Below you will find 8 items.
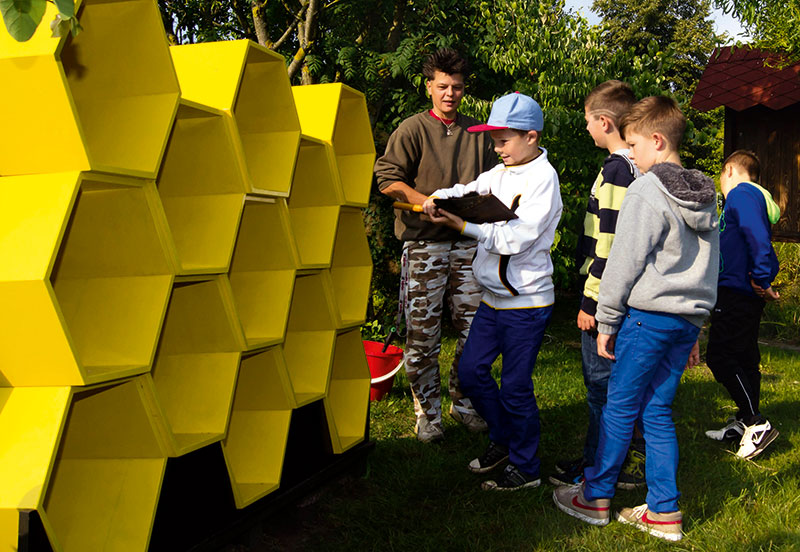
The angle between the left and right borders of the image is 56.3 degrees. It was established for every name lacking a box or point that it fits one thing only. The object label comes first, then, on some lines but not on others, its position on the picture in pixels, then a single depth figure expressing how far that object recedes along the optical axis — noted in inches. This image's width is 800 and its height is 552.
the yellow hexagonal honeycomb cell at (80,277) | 81.4
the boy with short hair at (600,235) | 137.0
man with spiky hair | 177.2
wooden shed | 461.4
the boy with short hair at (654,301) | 121.3
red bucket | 205.9
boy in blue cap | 141.1
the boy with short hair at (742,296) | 180.1
